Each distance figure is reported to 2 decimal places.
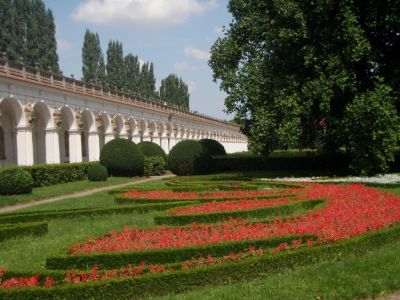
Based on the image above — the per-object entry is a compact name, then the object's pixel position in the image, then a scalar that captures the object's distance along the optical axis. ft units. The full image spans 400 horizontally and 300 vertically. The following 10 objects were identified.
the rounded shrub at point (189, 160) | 106.91
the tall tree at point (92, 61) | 189.67
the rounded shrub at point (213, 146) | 120.37
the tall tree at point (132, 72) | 220.02
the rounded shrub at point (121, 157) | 106.32
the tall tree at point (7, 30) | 141.79
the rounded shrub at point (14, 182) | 70.74
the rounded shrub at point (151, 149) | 125.08
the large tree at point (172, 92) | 279.08
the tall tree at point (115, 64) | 204.54
